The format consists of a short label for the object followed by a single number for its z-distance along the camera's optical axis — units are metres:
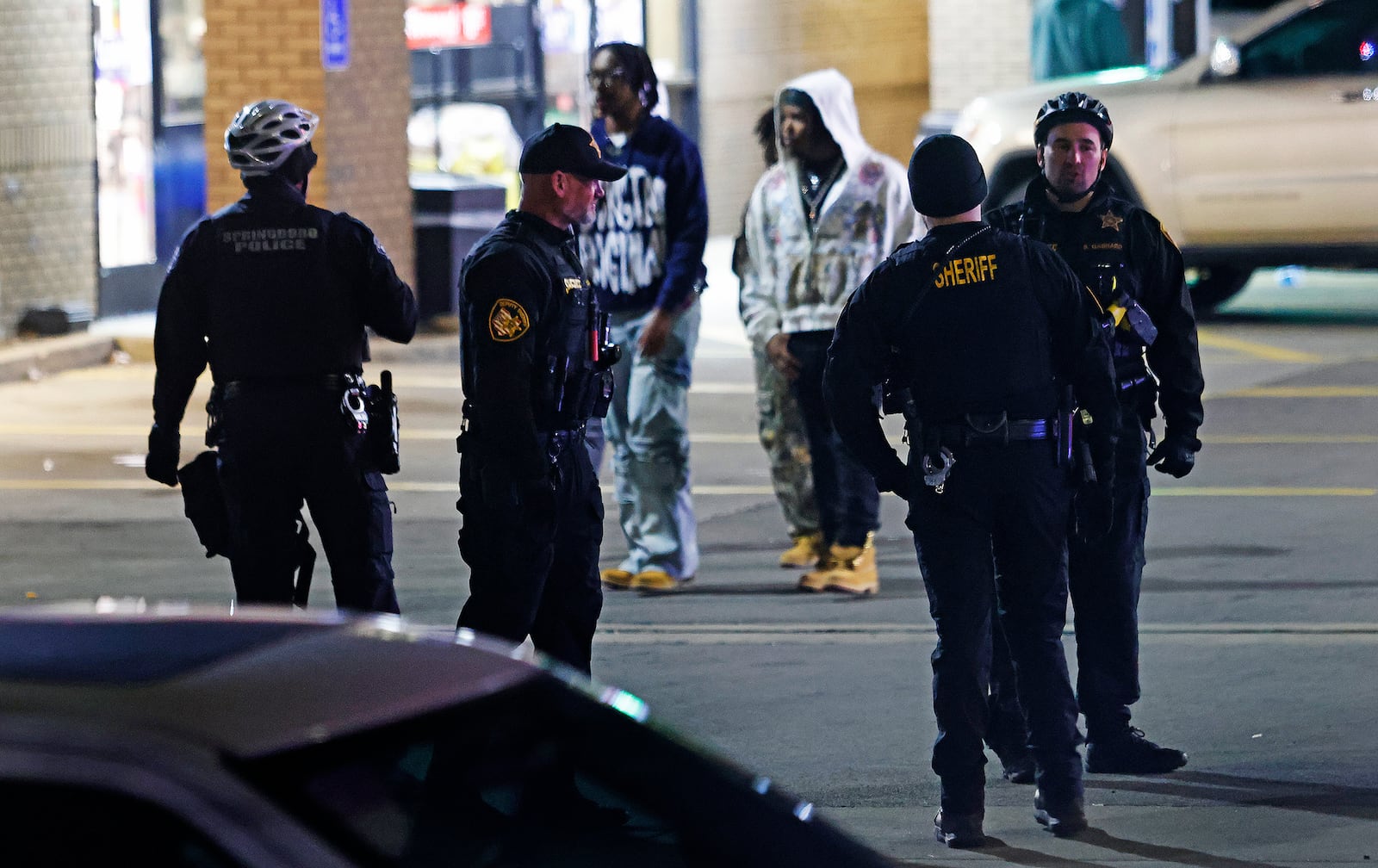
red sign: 49.50
